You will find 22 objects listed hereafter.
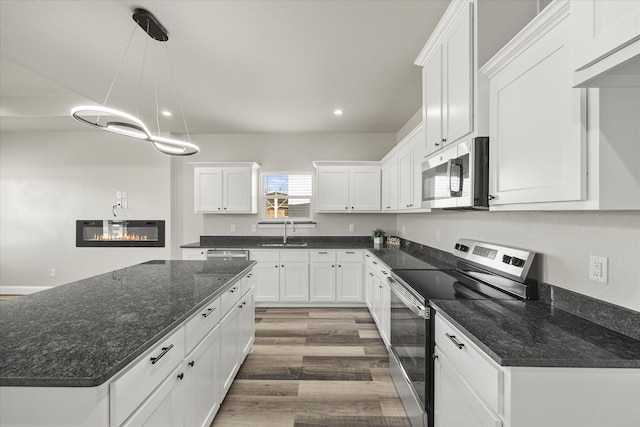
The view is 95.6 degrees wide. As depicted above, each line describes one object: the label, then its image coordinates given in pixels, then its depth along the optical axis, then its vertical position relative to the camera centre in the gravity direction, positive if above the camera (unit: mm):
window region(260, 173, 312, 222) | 5012 +365
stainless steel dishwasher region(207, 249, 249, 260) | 4266 -594
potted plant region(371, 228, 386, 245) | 4539 -364
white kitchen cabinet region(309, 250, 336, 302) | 4277 -924
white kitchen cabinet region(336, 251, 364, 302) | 4273 -936
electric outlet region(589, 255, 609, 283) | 1261 -235
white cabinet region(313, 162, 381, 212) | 4586 +470
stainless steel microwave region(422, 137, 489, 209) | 1600 +236
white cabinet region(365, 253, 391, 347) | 2790 -907
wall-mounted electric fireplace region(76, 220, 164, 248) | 5012 -376
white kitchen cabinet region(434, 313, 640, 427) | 969 -613
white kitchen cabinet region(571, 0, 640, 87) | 709 +451
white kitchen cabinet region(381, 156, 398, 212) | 3764 +418
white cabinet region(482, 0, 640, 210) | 991 +329
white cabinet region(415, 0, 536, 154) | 1603 +958
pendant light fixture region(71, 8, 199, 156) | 1906 +656
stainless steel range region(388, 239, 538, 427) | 1631 -479
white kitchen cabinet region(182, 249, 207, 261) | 4359 -629
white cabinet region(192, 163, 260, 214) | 4586 +407
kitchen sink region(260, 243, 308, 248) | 4332 -490
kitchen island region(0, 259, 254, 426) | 878 -492
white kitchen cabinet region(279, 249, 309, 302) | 4273 -913
